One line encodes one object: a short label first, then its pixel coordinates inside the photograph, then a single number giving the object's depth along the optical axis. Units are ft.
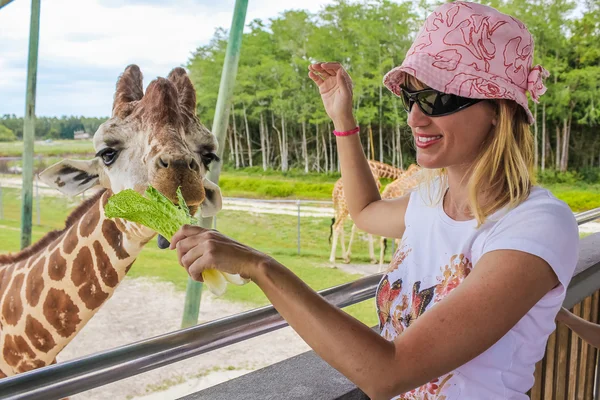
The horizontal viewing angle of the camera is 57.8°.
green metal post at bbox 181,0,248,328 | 8.43
